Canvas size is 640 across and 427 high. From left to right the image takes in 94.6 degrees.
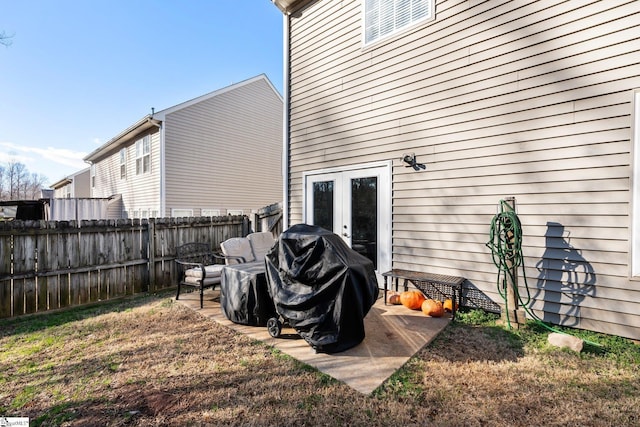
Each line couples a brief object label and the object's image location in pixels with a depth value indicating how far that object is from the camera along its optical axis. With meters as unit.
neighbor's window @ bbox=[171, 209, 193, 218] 10.27
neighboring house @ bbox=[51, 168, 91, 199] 20.20
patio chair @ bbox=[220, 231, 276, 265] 4.93
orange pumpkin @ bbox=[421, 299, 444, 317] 3.71
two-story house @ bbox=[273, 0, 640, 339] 2.93
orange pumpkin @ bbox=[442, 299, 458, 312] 3.87
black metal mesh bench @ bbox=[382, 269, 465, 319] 3.69
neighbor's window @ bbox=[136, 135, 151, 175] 10.91
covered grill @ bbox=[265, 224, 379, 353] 2.62
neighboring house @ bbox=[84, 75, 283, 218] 10.23
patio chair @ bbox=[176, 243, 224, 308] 4.25
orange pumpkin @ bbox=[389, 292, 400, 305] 4.24
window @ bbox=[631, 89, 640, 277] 2.81
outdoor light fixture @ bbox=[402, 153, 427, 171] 4.32
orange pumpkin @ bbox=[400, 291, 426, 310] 3.96
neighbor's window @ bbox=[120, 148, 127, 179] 12.60
